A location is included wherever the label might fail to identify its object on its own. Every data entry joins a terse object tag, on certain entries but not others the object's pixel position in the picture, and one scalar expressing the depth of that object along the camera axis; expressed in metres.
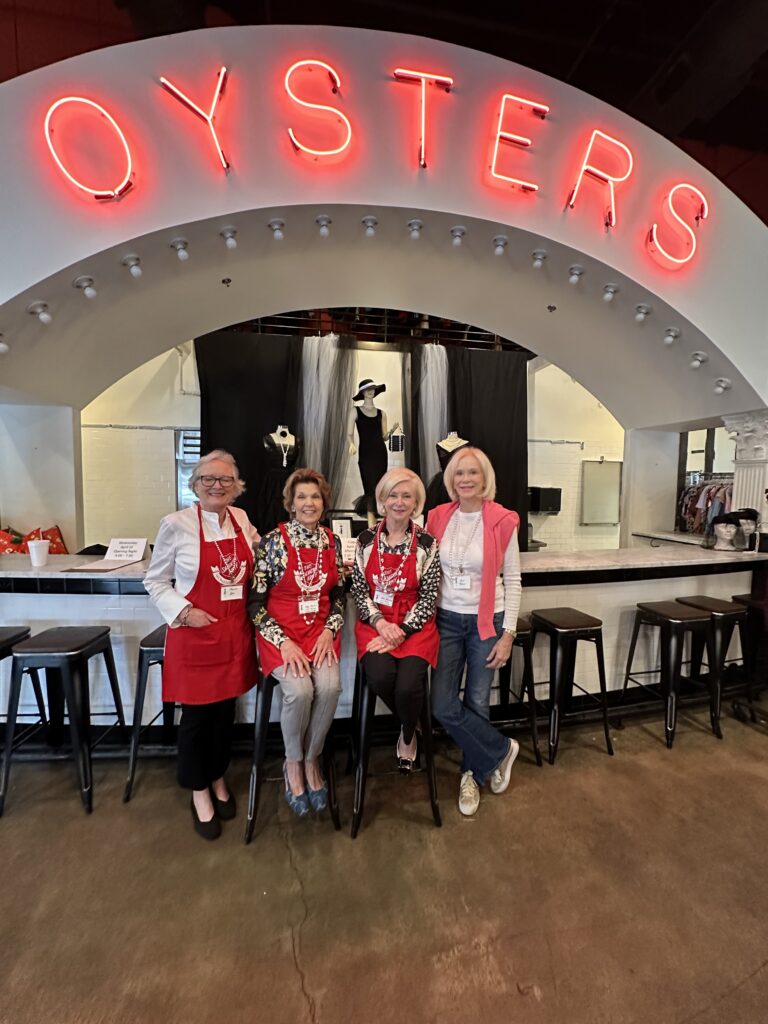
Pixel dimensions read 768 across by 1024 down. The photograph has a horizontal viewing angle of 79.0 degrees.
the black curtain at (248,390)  4.71
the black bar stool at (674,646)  2.46
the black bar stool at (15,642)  1.99
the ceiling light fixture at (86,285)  2.28
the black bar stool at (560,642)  2.27
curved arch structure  2.08
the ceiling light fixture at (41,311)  2.29
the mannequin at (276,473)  4.49
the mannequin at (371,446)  4.54
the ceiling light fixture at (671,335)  2.93
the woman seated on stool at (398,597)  1.76
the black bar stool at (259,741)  1.76
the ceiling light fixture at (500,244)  2.45
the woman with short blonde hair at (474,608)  1.89
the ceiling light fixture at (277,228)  2.29
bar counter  2.20
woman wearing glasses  1.71
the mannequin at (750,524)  3.18
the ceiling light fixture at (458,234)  2.39
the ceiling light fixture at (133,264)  2.26
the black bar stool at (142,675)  1.98
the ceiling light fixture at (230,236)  2.27
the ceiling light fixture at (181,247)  2.27
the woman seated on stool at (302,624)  1.71
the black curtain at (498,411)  5.09
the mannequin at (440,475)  4.30
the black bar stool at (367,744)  1.83
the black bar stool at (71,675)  1.88
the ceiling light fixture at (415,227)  2.38
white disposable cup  2.27
